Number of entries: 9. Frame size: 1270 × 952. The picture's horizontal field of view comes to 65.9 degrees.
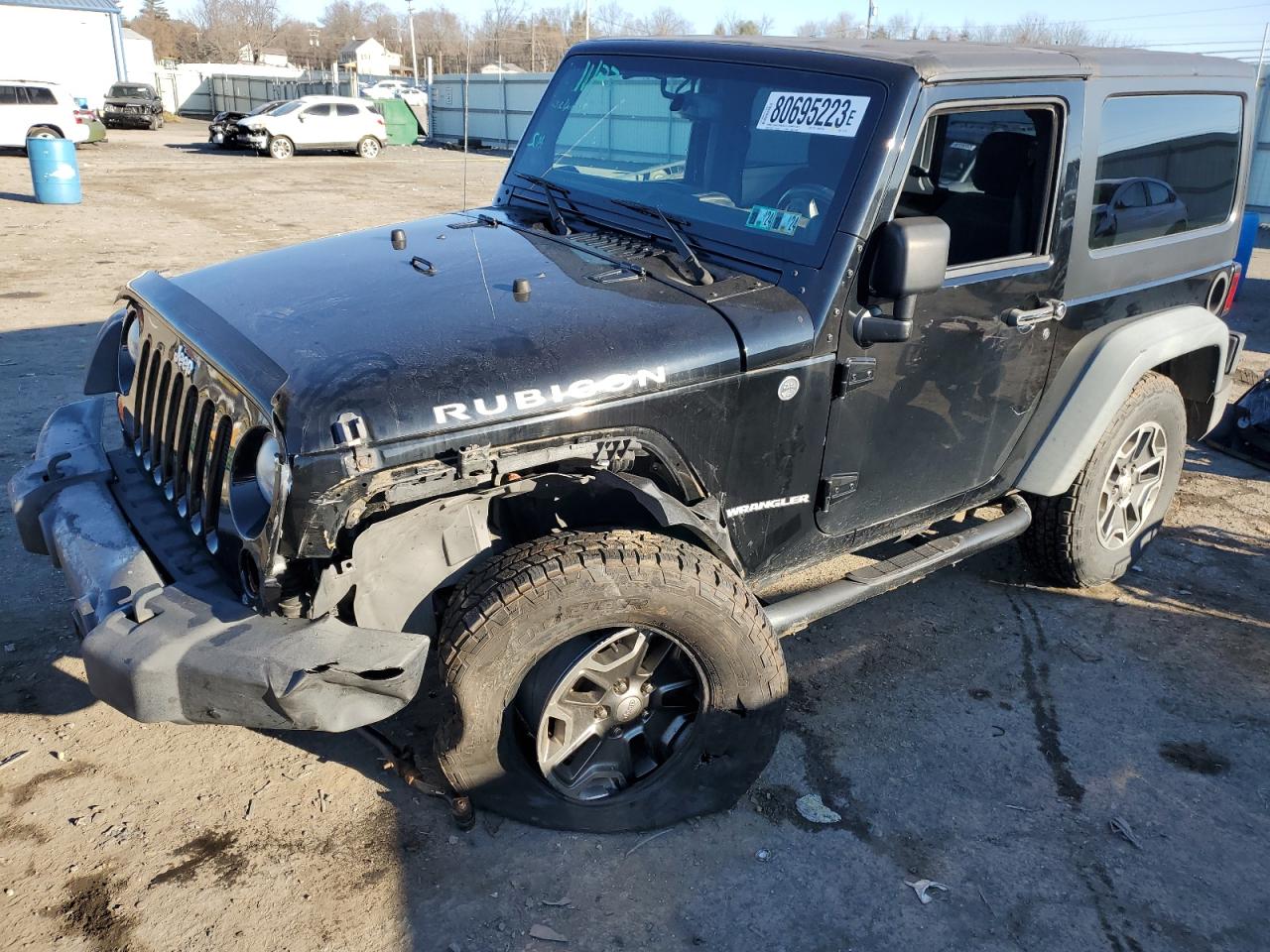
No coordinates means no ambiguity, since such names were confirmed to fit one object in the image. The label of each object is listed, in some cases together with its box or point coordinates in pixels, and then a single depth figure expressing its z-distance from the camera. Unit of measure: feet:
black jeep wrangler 7.83
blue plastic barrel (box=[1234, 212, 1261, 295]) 31.24
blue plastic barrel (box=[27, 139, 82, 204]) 48.93
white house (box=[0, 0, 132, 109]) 112.16
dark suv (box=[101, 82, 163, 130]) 106.22
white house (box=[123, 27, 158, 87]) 133.49
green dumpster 92.99
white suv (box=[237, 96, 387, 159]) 82.43
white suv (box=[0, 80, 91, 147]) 71.97
